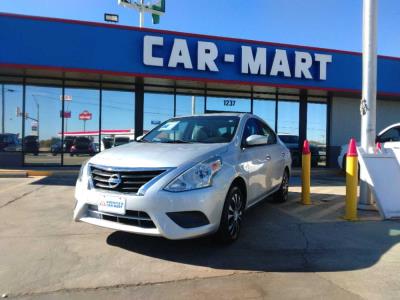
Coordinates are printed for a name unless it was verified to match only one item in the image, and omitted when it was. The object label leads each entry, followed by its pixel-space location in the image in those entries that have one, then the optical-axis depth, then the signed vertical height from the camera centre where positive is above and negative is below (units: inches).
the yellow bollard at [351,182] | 266.1 -20.6
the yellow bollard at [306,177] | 313.6 -20.4
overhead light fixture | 645.9 +211.6
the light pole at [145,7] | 874.8 +314.8
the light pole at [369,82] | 301.1 +54.1
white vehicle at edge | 437.3 +18.3
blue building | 496.7 +95.0
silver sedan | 170.9 -17.0
